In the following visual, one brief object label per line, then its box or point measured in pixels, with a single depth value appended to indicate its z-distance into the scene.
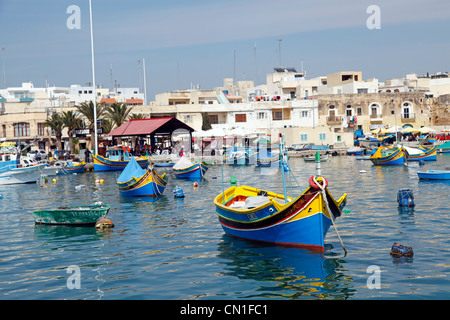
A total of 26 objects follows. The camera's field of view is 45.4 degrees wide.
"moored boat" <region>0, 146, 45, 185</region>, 48.56
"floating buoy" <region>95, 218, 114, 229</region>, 24.06
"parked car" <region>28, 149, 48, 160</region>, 66.81
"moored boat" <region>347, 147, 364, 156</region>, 70.12
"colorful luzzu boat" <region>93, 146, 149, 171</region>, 57.76
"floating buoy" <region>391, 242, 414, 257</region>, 16.97
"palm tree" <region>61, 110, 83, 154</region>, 71.50
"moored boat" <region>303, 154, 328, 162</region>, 62.76
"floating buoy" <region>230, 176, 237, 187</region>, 25.10
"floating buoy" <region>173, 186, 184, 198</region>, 34.00
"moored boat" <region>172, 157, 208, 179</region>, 46.44
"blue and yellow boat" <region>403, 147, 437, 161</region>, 55.72
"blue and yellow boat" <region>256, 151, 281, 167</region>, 56.41
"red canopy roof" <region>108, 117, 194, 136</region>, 60.81
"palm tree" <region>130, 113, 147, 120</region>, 75.69
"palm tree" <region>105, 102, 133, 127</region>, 72.31
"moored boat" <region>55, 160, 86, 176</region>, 58.34
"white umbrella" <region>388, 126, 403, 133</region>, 75.66
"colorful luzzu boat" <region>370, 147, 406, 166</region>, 52.55
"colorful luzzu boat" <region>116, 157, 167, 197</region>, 34.91
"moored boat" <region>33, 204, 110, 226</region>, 24.35
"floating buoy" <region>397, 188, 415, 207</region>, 26.58
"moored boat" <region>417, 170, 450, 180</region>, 37.47
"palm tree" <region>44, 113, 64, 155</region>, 72.06
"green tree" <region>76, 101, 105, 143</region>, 69.50
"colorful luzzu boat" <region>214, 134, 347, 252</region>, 16.95
